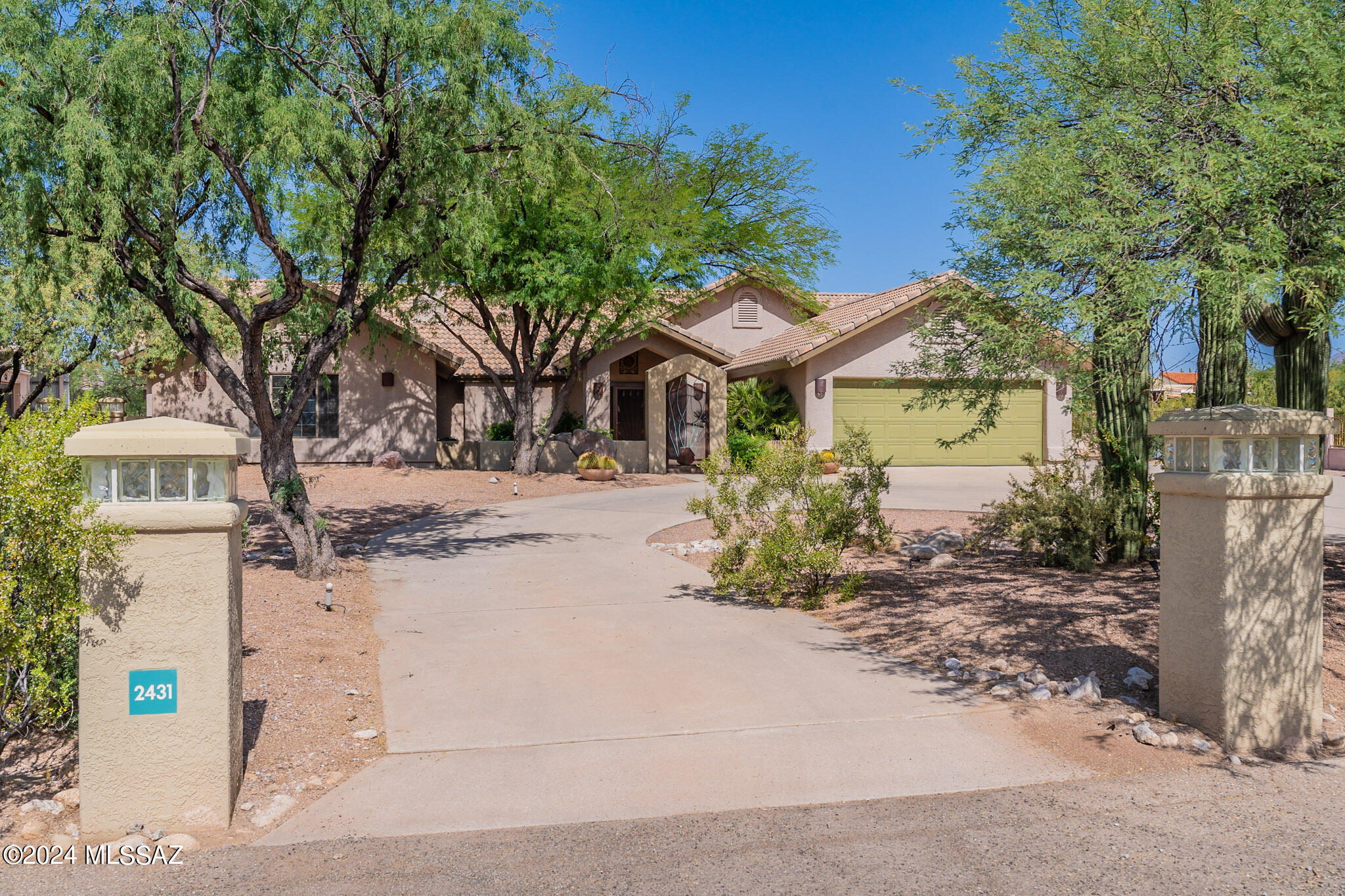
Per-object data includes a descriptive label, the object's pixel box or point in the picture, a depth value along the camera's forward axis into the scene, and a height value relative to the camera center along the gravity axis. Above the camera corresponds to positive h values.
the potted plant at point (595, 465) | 21.30 -0.68
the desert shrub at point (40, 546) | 3.91 -0.43
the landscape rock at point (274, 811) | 4.23 -1.68
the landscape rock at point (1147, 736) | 5.09 -1.65
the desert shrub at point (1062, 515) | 9.26 -0.84
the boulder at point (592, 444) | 22.39 -0.19
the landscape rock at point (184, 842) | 3.96 -1.67
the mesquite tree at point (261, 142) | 8.14 +2.69
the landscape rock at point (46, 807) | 4.20 -1.61
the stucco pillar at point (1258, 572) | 5.00 -0.77
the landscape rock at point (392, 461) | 22.58 -0.57
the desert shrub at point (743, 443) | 23.72 -0.24
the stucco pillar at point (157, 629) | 4.02 -0.80
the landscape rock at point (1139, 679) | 6.06 -1.59
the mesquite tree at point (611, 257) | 18.23 +3.71
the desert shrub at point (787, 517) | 8.50 -0.78
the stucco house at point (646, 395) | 24.19 +1.05
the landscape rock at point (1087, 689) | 5.80 -1.59
